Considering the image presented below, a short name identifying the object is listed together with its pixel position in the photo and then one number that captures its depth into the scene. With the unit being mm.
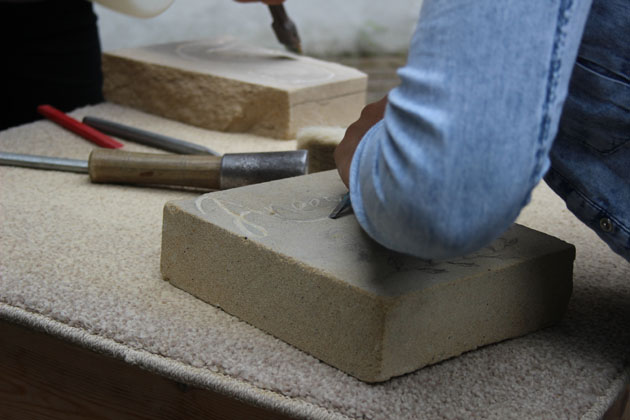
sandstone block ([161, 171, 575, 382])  1175
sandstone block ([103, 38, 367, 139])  1697
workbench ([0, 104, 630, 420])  1177
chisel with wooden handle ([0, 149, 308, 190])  1449
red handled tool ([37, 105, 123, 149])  1630
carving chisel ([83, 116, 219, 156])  1605
